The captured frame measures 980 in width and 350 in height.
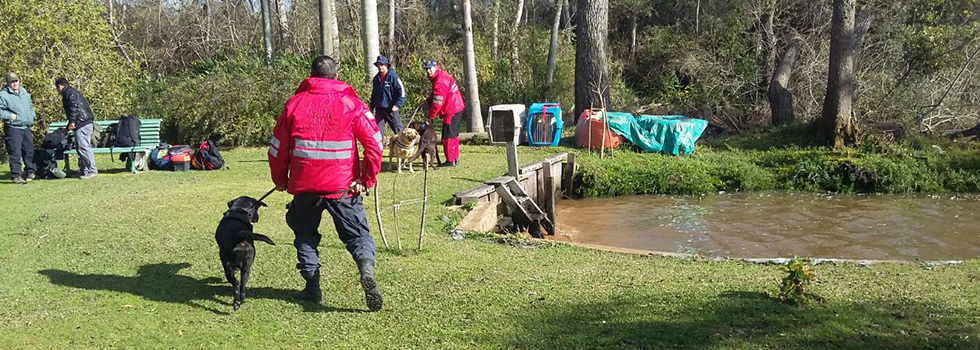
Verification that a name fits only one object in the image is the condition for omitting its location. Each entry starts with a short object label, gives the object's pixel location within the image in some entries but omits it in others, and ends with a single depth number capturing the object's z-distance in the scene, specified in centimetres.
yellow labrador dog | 1173
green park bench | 1287
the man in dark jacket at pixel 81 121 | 1181
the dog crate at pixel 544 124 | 1577
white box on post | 1587
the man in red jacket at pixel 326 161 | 504
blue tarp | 1506
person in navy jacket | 1212
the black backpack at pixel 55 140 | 1223
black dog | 529
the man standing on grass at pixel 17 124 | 1156
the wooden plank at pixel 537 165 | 1214
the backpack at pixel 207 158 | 1314
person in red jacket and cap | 1235
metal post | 1103
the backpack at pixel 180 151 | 1309
